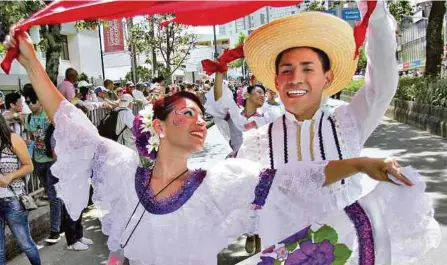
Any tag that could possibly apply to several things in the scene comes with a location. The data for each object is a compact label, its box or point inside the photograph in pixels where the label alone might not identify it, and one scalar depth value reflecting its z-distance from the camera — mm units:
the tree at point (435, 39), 14531
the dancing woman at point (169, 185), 1982
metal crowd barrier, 6438
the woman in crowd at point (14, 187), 3877
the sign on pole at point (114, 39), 21831
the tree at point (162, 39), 20547
